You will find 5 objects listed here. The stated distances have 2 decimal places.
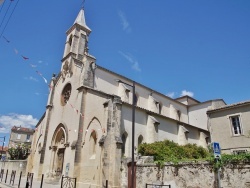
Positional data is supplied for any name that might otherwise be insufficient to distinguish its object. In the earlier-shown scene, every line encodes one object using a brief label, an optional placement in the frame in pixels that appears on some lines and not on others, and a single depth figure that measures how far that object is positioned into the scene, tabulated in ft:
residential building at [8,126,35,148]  210.59
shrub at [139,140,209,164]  56.89
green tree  129.08
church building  55.72
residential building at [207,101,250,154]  60.49
